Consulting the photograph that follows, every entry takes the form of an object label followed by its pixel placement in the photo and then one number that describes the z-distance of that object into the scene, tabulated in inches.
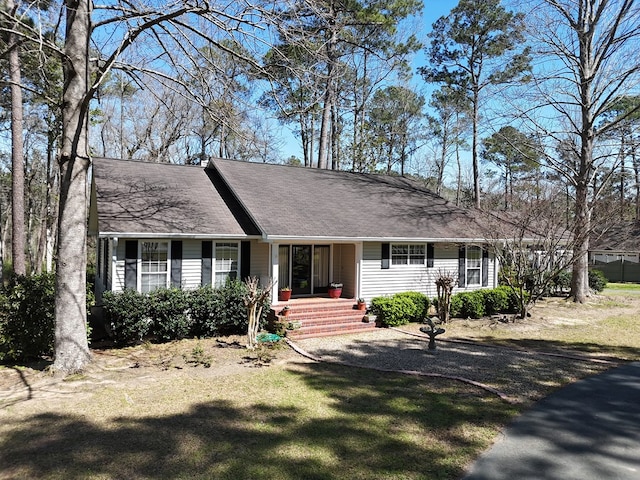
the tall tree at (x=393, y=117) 1203.2
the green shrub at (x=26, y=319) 323.6
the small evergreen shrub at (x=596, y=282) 850.1
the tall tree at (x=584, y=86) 665.0
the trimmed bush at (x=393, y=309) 509.0
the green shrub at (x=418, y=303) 534.6
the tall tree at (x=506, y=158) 1095.7
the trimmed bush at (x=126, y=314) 384.2
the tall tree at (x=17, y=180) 558.3
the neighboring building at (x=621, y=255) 1182.3
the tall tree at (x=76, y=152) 313.1
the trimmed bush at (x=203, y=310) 414.6
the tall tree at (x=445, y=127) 1230.2
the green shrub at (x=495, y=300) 581.3
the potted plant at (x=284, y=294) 509.0
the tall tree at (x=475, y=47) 904.9
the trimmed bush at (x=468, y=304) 557.3
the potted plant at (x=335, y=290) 550.3
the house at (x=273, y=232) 452.4
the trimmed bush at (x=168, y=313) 397.7
